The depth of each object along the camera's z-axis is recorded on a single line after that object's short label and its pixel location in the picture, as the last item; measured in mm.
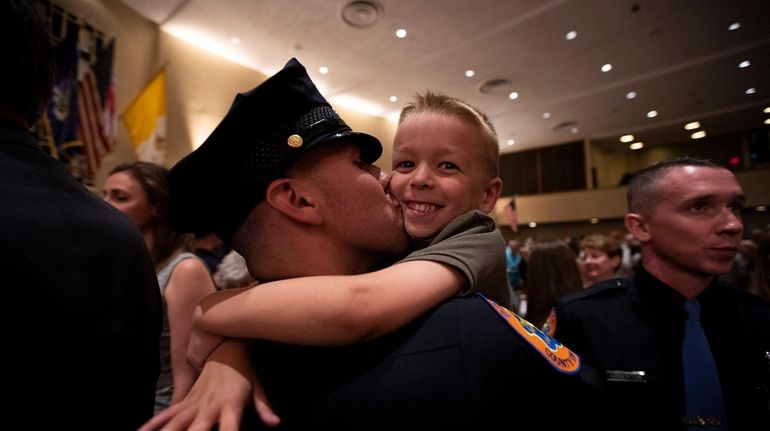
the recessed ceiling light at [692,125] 12922
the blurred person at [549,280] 3225
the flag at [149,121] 6031
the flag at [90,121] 5320
